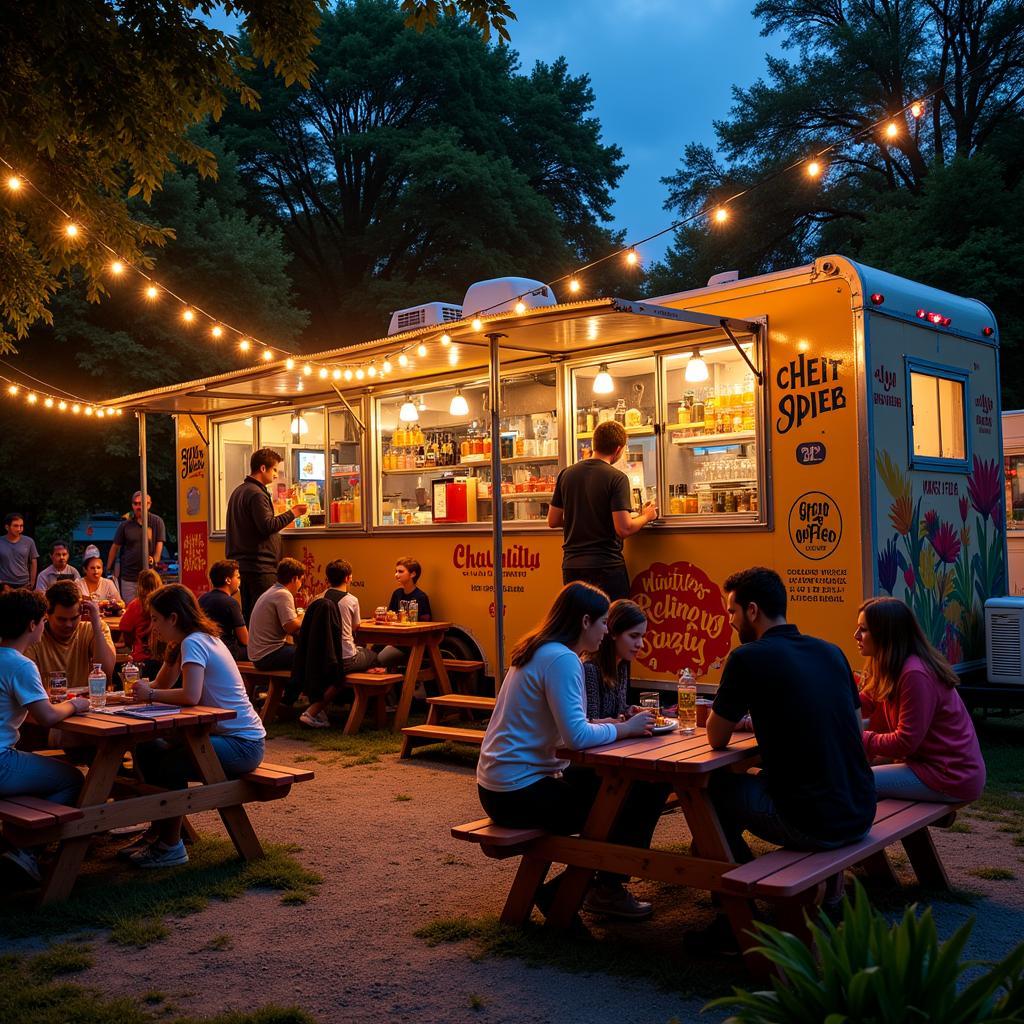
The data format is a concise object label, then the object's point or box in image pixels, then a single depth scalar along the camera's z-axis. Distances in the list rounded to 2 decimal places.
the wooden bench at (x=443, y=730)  7.58
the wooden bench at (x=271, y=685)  9.37
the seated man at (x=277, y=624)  9.28
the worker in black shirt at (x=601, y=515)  7.79
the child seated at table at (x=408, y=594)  9.68
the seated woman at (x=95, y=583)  10.09
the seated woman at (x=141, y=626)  8.85
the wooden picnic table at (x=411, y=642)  9.02
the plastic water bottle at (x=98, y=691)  5.40
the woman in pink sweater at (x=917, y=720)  4.59
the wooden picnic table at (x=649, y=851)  4.01
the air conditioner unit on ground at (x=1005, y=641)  7.88
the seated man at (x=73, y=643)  6.40
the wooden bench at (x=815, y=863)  3.60
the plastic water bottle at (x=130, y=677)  5.69
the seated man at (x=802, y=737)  3.90
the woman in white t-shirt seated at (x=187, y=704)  5.39
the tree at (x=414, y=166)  28.03
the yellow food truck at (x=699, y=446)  7.32
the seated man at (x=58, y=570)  11.00
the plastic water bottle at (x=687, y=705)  4.64
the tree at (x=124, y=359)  21.03
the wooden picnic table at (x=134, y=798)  4.87
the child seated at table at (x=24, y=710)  4.88
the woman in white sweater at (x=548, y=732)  4.30
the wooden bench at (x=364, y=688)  8.78
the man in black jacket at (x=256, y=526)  10.18
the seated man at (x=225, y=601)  8.72
